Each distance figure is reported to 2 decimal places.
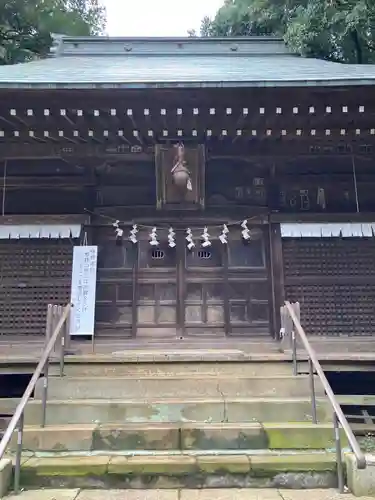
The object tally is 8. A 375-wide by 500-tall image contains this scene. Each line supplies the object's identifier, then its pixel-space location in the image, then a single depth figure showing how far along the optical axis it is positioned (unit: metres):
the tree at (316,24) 10.98
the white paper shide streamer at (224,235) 7.06
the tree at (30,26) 14.62
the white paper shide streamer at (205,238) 6.87
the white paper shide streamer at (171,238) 7.13
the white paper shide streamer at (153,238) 6.95
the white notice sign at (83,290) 6.71
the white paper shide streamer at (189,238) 7.10
